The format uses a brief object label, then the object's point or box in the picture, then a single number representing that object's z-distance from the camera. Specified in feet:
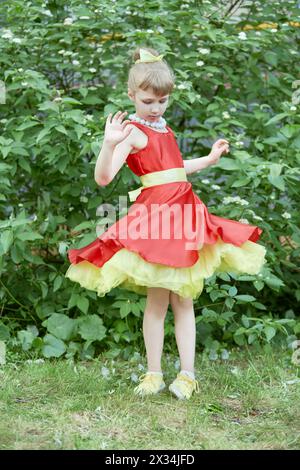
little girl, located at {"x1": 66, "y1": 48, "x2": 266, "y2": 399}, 9.61
